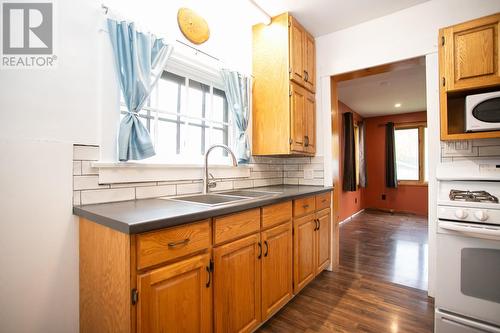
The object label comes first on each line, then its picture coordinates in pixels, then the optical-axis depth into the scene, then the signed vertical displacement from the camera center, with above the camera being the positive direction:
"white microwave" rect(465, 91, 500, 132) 1.64 +0.39
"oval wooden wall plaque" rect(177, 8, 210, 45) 1.80 +1.14
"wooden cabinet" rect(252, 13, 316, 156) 2.29 +0.81
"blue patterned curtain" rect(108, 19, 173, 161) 1.41 +0.56
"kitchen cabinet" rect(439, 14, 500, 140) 1.67 +0.78
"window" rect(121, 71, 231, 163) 1.77 +0.42
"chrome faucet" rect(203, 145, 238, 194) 1.77 -0.09
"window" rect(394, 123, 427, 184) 5.65 +0.35
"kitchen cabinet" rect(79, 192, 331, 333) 0.94 -0.53
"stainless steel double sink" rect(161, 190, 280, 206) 1.73 -0.22
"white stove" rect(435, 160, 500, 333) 1.33 -0.53
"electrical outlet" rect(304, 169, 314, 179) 2.75 -0.08
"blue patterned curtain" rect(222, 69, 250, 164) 2.20 +0.59
